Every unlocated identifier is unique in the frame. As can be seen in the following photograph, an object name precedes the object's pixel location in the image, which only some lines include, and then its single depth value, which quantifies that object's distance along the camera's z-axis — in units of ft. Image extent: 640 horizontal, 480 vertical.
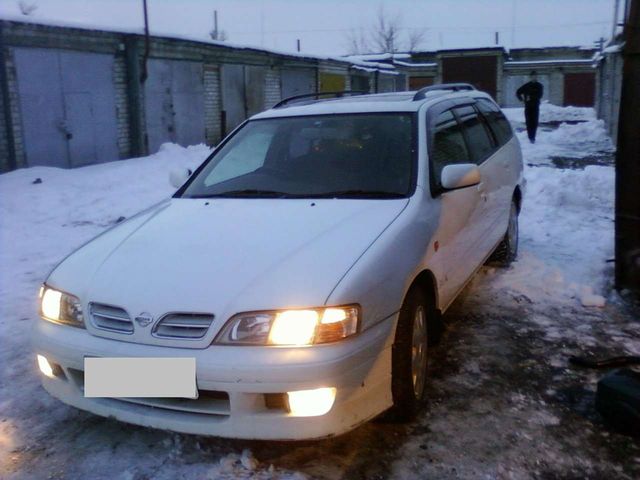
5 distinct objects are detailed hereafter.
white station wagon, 8.43
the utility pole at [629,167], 15.10
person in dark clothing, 54.65
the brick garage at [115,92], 35.94
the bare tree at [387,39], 190.60
